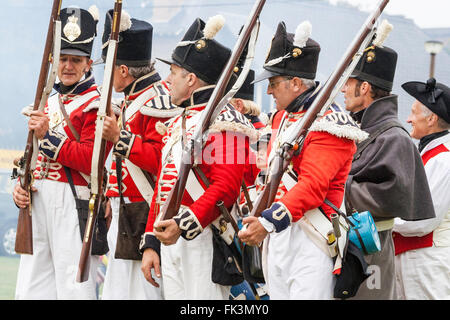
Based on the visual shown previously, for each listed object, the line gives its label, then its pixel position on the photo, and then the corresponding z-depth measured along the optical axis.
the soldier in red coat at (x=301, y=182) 7.87
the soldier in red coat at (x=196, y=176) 8.57
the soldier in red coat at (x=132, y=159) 9.70
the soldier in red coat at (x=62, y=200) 10.48
